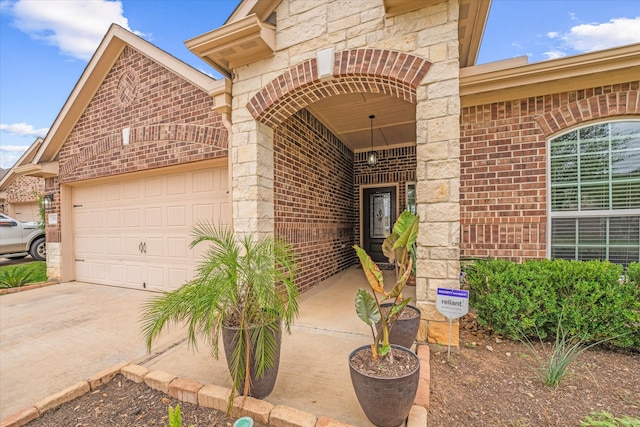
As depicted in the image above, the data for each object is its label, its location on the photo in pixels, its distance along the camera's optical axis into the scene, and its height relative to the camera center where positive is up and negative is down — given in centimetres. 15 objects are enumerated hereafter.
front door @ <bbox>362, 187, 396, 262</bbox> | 741 -29
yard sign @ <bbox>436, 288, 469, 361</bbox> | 246 -87
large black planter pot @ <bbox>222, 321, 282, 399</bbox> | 195 -117
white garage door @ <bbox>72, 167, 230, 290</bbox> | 473 -27
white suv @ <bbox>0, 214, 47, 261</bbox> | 822 -85
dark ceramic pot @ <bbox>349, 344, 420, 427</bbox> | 159 -110
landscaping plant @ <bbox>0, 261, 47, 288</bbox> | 560 -139
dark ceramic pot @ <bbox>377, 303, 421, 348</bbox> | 242 -109
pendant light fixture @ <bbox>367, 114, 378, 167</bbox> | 611 +108
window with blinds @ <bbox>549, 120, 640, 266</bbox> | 321 +14
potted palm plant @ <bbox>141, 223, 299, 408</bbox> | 181 -69
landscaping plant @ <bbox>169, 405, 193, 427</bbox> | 135 -102
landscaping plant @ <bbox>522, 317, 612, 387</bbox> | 209 -129
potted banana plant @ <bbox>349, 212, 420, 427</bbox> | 161 -100
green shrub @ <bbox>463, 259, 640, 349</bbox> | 257 -92
